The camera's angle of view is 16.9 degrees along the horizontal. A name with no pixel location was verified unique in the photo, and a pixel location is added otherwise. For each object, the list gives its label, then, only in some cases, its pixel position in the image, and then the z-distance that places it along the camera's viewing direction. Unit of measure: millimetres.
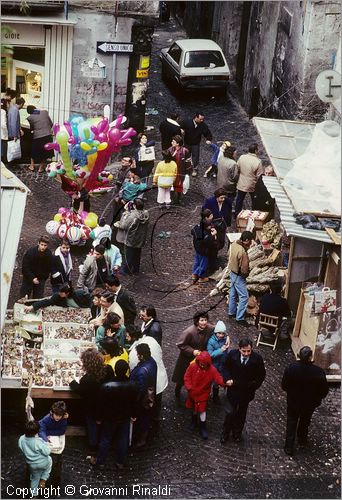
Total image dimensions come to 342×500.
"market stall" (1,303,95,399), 14062
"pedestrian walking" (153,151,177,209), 20953
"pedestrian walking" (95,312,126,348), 14562
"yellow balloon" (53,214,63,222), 19439
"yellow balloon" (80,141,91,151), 19000
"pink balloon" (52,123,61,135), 19422
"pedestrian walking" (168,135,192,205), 21422
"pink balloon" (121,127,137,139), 19781
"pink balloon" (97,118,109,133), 19203
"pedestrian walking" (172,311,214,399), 14795
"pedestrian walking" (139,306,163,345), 14641
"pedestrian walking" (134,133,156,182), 21484
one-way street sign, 23141
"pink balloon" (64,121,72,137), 19188
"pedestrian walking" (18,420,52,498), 12750
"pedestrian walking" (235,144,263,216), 20812
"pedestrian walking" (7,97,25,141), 22453
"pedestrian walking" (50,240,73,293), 16875
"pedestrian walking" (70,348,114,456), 13523
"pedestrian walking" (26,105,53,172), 22656
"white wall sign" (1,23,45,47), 22906
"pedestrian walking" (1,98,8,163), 22462
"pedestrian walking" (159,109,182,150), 22781
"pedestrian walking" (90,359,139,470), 13484
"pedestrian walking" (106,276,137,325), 15516
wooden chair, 16969
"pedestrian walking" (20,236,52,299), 16703
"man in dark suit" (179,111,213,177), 22734
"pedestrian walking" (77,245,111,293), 16969
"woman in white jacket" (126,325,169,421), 14062
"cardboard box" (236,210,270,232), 19922
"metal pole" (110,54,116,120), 23422
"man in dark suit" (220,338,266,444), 14148
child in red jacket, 14133
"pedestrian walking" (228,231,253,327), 17266
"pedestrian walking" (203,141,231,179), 22472
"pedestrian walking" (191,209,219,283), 18594
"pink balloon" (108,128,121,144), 19312
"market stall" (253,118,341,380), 14758
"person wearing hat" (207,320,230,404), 14805
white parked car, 28328
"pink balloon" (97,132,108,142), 19172
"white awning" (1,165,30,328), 12676
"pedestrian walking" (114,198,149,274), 18547
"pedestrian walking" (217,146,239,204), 21047
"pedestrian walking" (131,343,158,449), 13867
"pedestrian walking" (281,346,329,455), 14102
